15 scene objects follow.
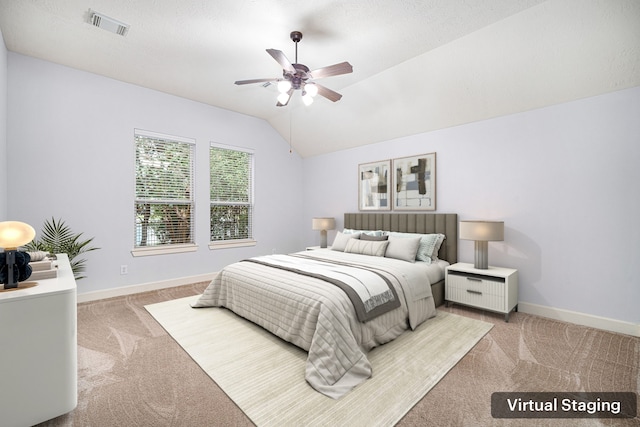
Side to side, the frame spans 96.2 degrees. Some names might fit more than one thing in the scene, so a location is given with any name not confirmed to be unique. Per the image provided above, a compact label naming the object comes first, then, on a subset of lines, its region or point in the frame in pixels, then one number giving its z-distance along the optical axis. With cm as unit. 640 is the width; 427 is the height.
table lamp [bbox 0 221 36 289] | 159
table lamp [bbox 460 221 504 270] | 321
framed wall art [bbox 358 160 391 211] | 471
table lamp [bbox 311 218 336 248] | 523
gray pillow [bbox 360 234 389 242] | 410
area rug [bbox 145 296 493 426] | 170
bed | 208
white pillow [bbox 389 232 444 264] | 372
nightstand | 309
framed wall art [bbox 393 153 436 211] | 419
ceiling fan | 245
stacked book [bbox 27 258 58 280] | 180
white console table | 147
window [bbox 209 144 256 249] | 495
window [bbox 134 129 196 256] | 418
